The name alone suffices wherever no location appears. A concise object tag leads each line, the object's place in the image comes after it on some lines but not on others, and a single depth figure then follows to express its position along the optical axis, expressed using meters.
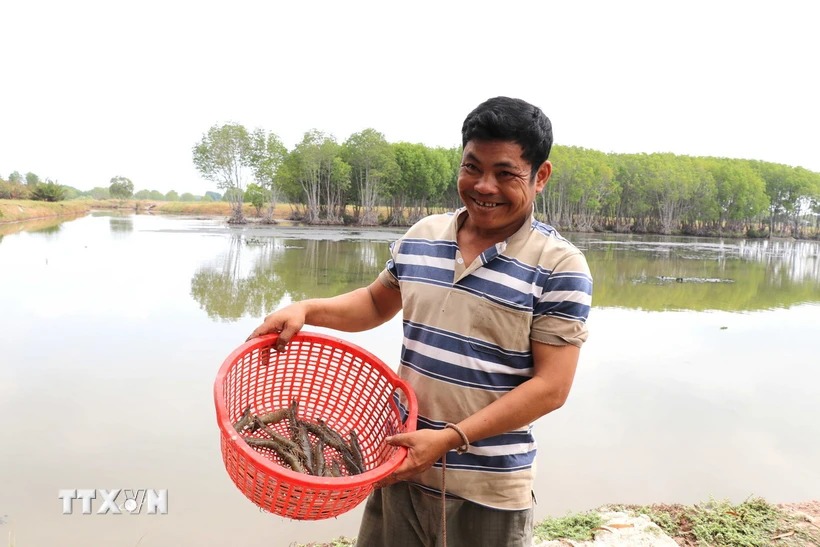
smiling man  1.38
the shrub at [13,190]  42.16
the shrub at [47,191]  44.81
